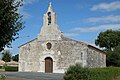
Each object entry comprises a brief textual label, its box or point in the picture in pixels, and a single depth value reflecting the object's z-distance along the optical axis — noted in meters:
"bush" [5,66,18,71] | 24.40
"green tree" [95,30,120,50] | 37.24
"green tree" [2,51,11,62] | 35.56
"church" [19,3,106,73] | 19.88
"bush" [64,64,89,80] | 8.64
